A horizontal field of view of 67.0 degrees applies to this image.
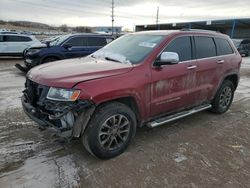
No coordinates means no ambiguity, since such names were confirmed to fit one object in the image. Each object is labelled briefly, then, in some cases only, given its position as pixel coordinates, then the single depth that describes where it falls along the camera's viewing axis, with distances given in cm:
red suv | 240
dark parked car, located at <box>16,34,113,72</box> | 771
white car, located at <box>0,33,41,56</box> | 1161
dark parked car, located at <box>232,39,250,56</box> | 1735
